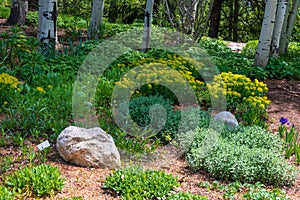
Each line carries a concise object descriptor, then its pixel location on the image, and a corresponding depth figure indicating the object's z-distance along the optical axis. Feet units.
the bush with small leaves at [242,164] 13.65
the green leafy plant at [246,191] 12.18
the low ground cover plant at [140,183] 11.59
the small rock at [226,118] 17.49
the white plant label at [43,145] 13.61
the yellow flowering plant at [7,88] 16.75
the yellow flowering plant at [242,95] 19.15
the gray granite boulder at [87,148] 13.17
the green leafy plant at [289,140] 15.83
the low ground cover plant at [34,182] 11.10
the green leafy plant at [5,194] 10.11
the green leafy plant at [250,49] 38.69
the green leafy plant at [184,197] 11.54
